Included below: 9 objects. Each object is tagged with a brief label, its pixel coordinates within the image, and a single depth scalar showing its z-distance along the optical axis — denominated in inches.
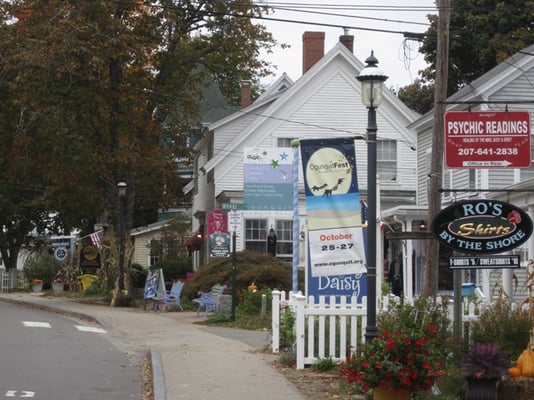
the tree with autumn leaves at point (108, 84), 1261.1
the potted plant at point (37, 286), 1911.9
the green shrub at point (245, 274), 1131.3
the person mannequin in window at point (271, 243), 1449.3
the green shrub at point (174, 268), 1797.5
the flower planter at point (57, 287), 1822.5
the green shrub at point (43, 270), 2023.9
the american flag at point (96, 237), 1777.3
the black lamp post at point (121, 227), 1293.1
